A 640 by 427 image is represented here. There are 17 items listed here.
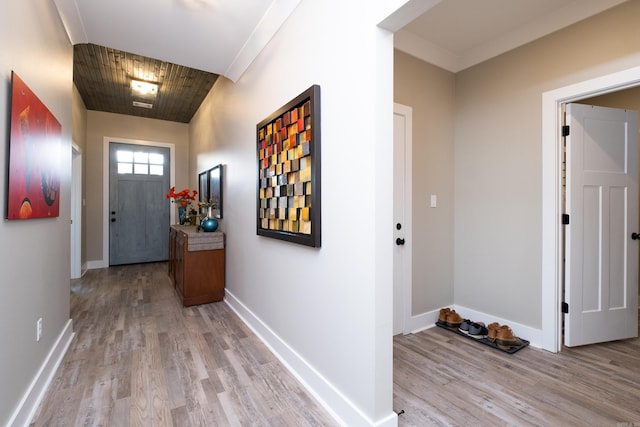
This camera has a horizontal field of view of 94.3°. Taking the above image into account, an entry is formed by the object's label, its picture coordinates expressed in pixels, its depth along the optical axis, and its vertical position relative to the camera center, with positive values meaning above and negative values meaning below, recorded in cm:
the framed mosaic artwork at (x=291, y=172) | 176 +28
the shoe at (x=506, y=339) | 233 -101
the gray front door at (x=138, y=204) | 539 +14
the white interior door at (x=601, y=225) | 229 -11
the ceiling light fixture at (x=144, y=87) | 392 +169
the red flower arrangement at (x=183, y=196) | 408 +21
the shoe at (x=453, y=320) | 271 -99
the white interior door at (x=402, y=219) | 255 -6
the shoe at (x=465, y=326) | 261 -102
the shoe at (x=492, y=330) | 241 -98
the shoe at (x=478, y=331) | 254 -103
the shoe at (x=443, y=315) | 276 -96
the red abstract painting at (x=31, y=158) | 136 +29
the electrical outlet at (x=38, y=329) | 172 -69
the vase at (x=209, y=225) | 364 -17
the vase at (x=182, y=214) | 457 -4
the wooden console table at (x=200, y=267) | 329 -64
